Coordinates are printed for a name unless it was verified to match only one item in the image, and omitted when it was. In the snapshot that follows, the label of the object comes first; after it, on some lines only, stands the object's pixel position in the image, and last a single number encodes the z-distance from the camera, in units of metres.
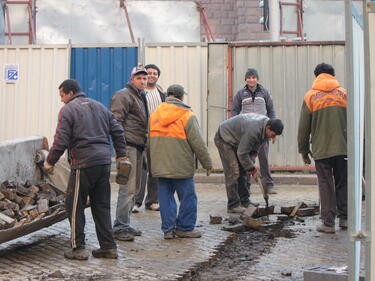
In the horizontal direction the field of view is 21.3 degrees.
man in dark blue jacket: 9.16
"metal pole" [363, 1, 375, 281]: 4.93
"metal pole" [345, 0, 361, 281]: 4.87
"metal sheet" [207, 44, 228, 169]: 18.81
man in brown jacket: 10.75
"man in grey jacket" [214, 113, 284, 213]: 11.99
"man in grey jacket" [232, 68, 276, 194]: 15.01
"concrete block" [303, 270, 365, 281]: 7.38
